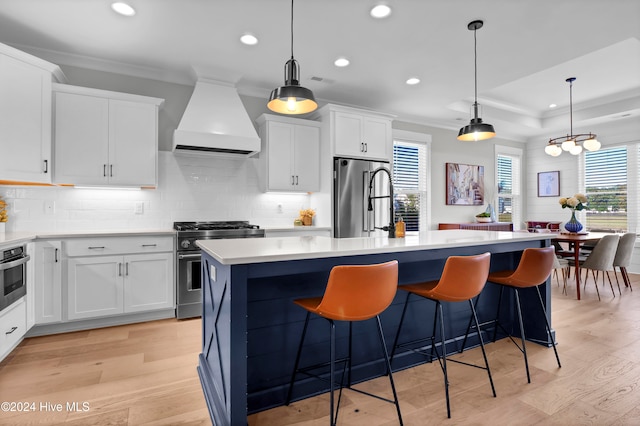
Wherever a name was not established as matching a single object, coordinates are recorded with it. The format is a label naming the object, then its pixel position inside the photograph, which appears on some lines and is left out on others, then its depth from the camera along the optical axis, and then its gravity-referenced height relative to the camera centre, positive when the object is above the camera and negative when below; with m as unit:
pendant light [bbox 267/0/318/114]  2.23 +0.79
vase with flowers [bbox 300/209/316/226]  4.82 -0.02
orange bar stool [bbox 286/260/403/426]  1.71 -0.40
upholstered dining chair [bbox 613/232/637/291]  4.87 -0.52
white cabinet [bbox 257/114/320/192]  4.53 +0.83
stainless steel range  3.69 -0.57
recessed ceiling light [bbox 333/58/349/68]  3.83 +1.71
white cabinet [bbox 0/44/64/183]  3.01 +0.91
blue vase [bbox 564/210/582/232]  5.13 -0.18
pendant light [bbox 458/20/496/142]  3.11 +0.77
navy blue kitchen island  1.72 -0.58
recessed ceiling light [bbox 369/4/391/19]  2.85 +1.71
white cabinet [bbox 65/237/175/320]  3.30 -0.59
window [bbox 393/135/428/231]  6.00 +0.57
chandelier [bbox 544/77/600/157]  5.09 +1.02
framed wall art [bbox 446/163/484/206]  6.53 +0.58
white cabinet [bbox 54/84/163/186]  3.46 +0.83
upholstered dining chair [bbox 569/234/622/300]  4.62 -0.54
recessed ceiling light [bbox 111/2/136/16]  2.79 +1.70
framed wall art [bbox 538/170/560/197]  7.15 +0.63
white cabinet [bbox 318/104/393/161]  4.62 +1.15
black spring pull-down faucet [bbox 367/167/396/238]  2.69 -0.10
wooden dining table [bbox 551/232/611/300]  4.53 -0.35
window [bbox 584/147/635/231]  6.20 +0.45
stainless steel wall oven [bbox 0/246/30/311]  2.58 -0.45
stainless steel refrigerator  4.59 +0.21
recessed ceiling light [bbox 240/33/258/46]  3.32 +1.71
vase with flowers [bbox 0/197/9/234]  3.25 +0.02
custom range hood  3.89 +1.06
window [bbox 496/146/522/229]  7.36 +0.62
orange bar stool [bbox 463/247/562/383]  2.54 -0.42
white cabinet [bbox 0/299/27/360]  2.56 -0.85
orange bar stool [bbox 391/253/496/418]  2.10 -0.41
